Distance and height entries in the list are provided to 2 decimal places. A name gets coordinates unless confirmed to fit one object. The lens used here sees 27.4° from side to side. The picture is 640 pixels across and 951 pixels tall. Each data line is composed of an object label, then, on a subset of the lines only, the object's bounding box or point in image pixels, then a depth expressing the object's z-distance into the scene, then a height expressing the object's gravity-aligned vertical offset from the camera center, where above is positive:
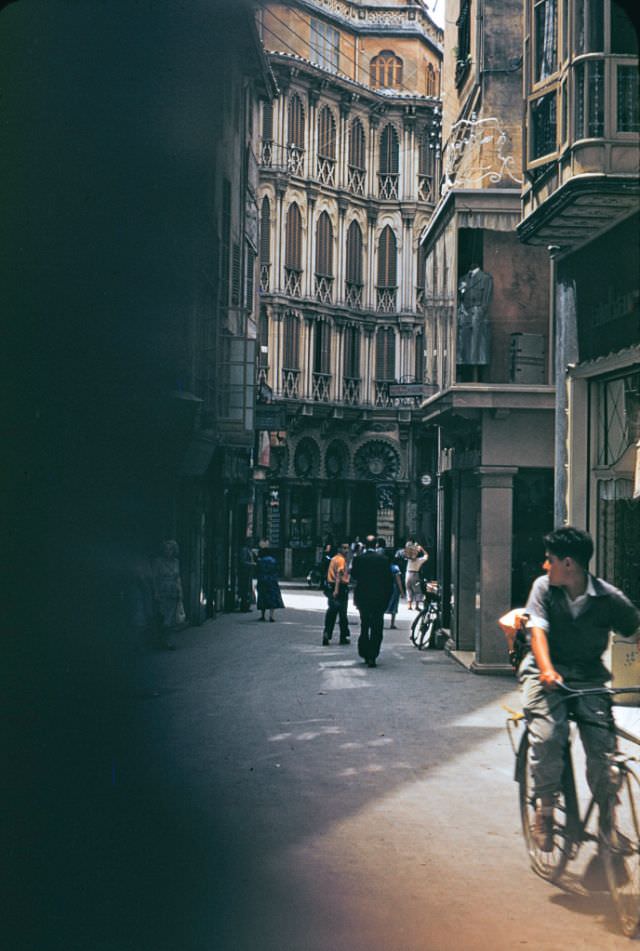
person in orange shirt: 19.72 -1.07
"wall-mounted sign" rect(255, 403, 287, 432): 32.16 +2.66
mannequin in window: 16.39 +2.59
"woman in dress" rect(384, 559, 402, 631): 25.23 -1.45
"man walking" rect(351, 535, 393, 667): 16.83 -0.96
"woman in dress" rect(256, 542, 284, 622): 24.58 -1.12
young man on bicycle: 6.07 -0.50
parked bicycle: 19.58 -1.36
